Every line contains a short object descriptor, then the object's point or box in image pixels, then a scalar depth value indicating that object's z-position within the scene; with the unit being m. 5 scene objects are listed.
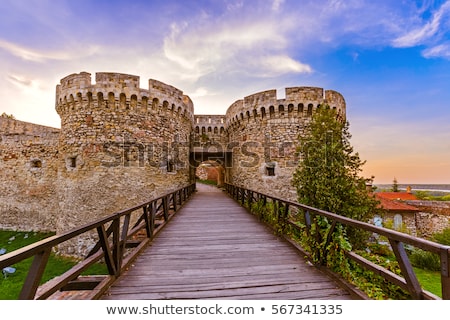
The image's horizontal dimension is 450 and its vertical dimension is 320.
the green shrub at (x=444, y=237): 12.34
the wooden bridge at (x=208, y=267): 1.73
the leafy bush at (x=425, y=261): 10.04
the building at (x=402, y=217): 15.41
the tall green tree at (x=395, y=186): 37.78
